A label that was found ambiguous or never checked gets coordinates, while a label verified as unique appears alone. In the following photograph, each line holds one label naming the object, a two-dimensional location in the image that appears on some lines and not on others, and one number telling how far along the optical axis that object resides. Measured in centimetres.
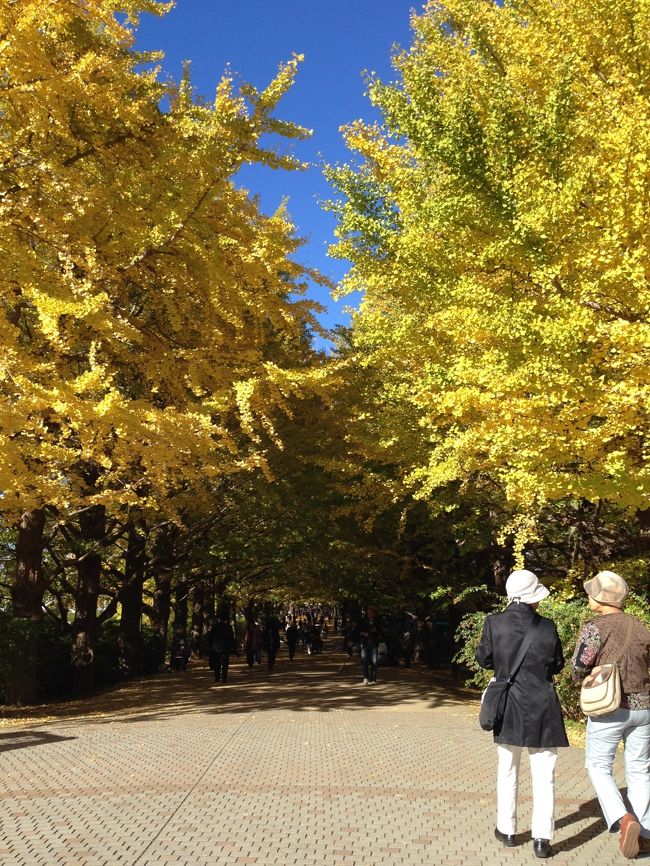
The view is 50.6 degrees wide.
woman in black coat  384
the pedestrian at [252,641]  1808
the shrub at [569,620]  799
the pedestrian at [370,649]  1291
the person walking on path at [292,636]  2317
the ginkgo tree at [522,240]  655
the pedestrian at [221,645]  1365
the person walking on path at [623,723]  387
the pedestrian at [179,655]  1961
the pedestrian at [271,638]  1717
